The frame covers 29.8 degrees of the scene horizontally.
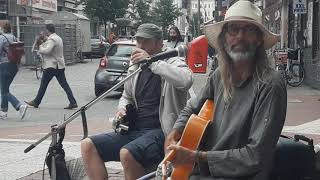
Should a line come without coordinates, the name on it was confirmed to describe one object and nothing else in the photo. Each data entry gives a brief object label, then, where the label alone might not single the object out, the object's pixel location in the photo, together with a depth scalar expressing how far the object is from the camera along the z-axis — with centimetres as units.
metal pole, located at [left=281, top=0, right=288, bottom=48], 2724
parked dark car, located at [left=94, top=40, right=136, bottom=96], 1580
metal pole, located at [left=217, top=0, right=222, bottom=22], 3178
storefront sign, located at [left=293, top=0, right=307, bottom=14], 1844
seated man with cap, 407
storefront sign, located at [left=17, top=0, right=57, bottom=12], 4294
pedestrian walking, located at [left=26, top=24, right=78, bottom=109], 1318
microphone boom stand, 397
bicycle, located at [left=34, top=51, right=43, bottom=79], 2302
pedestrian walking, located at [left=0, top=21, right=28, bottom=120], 1172
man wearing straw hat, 304
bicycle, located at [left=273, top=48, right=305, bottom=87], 1883
